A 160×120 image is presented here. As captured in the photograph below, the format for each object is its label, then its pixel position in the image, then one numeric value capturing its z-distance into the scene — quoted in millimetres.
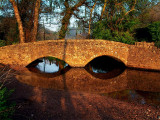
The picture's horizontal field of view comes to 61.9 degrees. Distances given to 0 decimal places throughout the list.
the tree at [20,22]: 10917
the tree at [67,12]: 13926
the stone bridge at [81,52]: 9562
